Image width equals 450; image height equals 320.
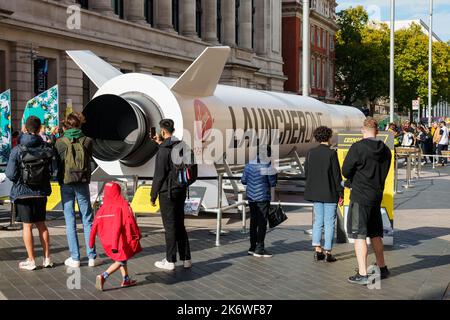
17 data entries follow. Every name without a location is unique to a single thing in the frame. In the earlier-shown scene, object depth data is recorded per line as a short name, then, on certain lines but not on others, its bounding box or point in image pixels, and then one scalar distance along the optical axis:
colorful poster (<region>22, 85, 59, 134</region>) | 19.05
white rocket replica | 11.75
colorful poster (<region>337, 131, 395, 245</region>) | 10.25
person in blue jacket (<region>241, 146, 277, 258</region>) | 9.43
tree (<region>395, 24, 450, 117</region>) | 75.19
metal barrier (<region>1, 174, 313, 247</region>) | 10.52
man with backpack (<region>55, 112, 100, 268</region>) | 8.46
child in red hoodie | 7.38
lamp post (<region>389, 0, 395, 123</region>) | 31.90
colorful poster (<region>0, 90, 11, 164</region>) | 15.88
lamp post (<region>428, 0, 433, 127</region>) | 46.12
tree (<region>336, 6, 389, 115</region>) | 75.69
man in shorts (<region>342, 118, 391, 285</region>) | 7.84
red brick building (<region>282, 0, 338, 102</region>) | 66.50
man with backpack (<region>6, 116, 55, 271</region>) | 8.34
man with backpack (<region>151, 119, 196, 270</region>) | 8.37
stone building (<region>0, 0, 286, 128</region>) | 26.42
